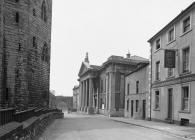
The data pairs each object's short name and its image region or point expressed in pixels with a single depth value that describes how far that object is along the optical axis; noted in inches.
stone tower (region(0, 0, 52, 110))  855.7
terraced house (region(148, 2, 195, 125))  797.2
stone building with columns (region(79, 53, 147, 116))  1895.9
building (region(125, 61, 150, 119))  1206.8
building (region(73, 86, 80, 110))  3816.4
